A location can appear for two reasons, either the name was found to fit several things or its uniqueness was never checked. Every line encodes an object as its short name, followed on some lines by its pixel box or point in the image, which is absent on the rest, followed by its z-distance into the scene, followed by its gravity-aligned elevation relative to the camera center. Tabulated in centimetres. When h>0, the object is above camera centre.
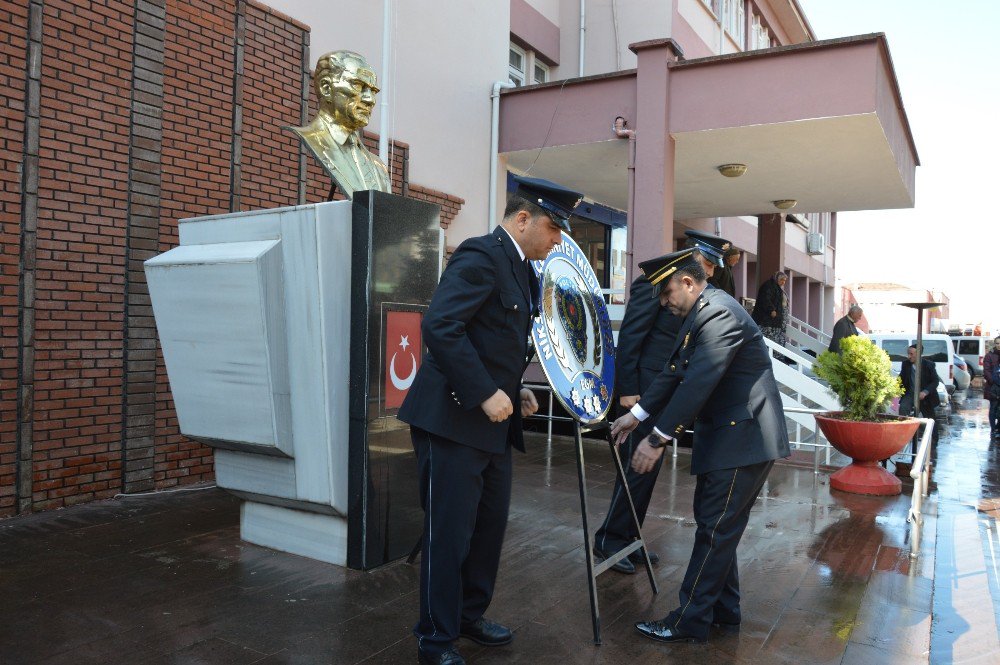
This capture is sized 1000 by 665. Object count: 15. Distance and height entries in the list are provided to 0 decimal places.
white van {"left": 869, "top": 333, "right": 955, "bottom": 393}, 1797 +6
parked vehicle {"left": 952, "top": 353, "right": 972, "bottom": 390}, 2164 -66
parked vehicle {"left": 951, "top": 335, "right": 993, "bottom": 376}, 2597 +6
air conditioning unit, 2023 +283
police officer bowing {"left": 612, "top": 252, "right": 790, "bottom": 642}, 328 -38
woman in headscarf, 1155 +56
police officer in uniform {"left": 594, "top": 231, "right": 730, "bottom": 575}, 432 -15
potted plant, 656 -64
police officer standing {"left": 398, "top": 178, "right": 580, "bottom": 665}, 276 -20
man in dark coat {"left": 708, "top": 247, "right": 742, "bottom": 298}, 849 +77
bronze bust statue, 457 +141
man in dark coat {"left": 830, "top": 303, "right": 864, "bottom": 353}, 1083 +34
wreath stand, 323 -95
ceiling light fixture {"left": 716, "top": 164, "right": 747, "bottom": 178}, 988 +235
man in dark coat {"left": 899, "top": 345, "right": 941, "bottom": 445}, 1085 -48
